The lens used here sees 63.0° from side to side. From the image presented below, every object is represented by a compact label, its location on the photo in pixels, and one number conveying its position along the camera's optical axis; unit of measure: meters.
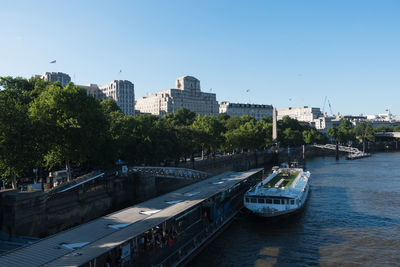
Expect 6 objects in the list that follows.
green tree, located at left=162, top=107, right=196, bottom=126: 132.27
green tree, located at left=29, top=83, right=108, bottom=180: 39.31
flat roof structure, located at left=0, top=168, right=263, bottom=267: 17.28
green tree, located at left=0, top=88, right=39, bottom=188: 32.62
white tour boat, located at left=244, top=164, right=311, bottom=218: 37.69
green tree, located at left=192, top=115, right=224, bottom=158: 83.38
